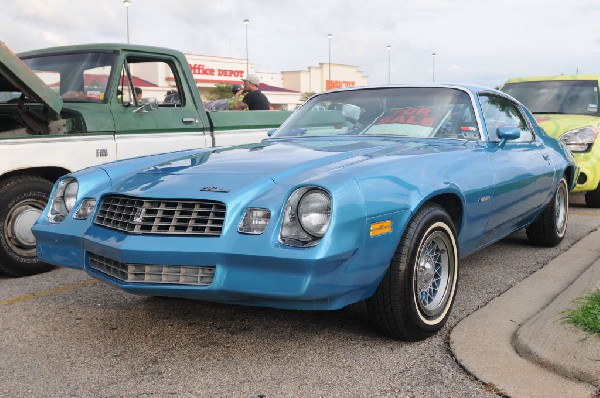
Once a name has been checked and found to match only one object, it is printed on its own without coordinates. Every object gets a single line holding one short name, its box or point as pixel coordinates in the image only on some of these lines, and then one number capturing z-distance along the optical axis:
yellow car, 7.69
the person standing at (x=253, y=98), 8.62
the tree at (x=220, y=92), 51.74
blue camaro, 2.86
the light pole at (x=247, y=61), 56.00
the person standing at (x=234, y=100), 9.19
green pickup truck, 4.98
